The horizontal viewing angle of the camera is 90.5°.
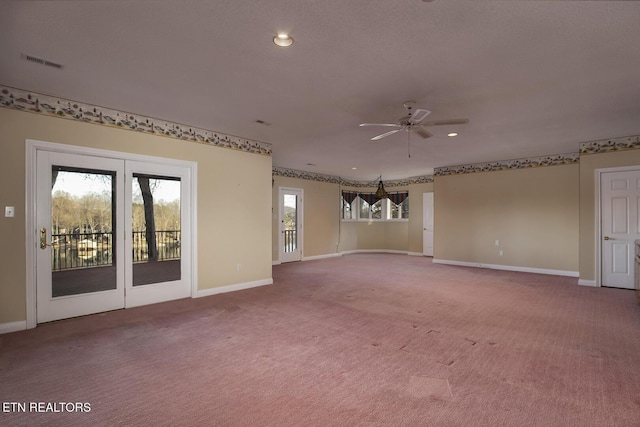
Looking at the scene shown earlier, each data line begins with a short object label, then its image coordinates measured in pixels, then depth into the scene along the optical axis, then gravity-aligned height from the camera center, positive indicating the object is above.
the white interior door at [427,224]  9.98 -0.37
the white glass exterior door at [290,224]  8.70 -0.31
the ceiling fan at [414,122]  3.54 +1.06
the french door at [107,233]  3.73 -0.27
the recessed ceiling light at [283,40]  2.43 +1.36
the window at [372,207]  10.80 +0.20
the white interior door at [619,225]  5.37 -0.23
